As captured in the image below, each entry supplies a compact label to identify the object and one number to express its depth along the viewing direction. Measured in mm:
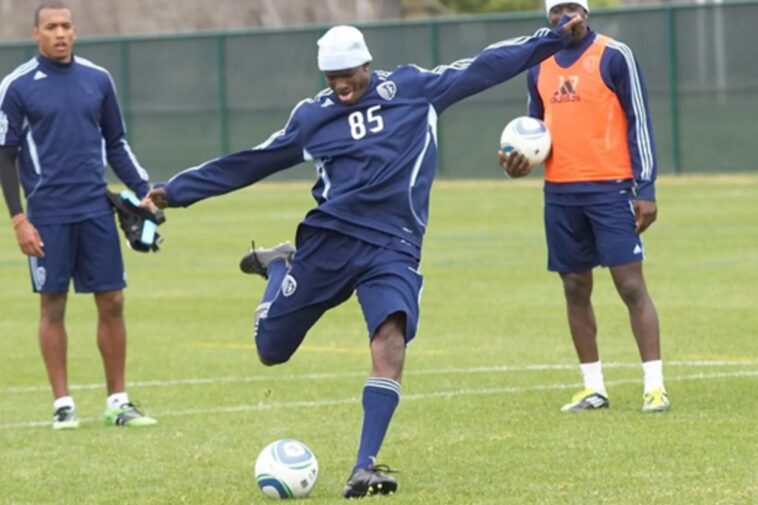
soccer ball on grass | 17750
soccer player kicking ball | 18250
